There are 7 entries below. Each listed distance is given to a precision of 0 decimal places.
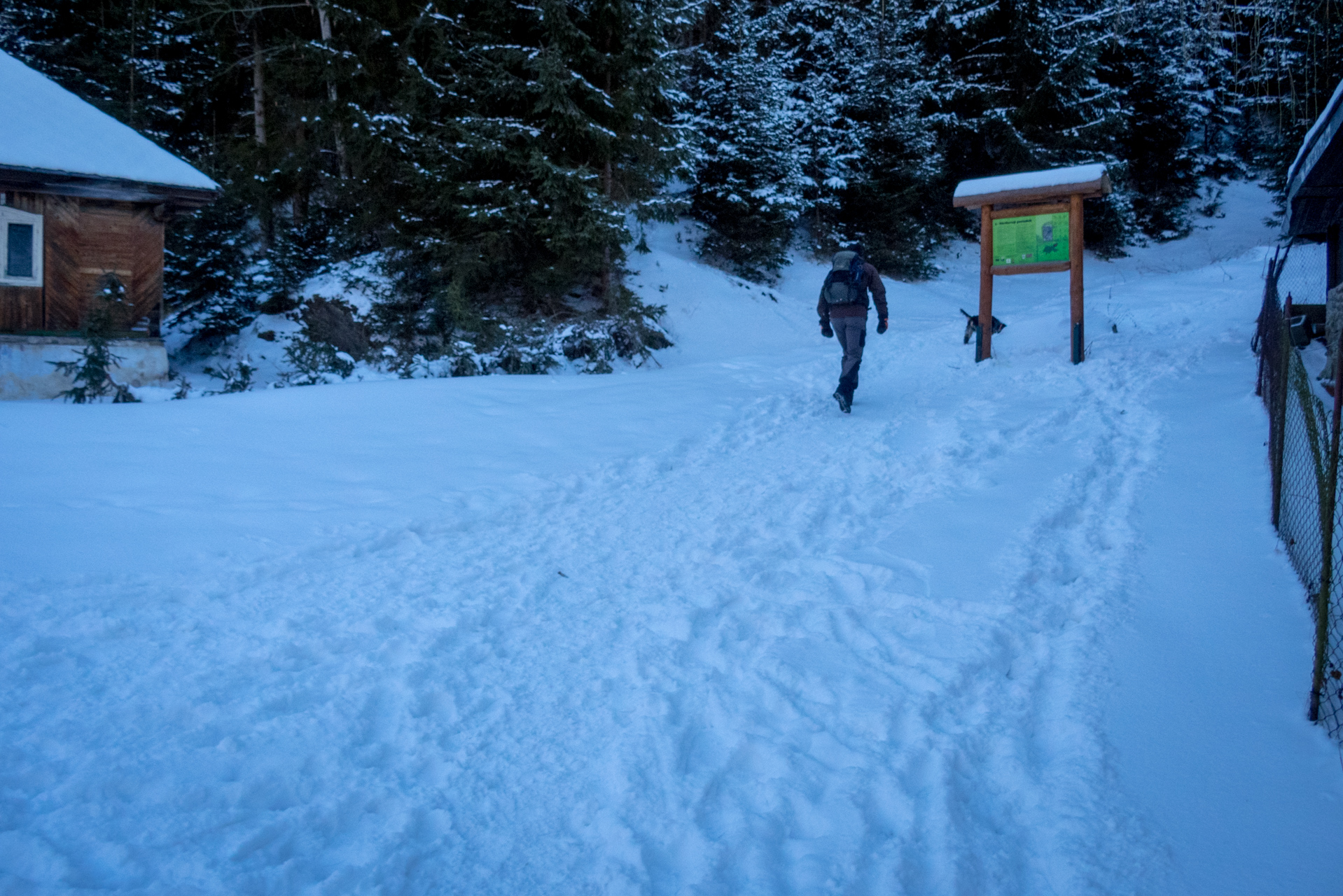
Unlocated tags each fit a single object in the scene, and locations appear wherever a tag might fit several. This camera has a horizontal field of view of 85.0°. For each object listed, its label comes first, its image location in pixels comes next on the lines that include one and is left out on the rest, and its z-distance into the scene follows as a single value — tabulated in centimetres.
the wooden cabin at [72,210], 1149
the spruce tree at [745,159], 1850
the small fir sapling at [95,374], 792
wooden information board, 945
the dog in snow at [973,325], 1162
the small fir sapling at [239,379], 995
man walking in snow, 806
